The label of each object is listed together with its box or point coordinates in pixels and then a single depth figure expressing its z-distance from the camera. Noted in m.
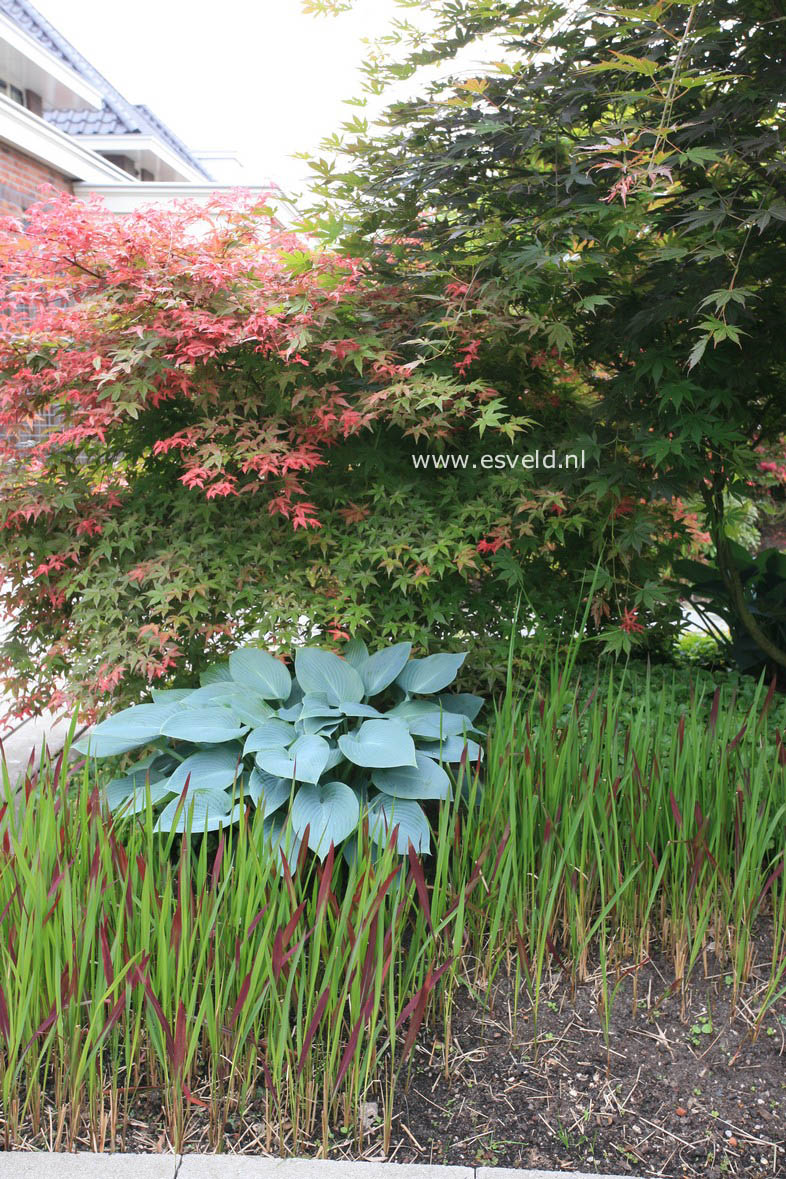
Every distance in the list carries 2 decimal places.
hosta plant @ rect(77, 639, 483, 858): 2.04
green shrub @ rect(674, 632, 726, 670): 3.96
